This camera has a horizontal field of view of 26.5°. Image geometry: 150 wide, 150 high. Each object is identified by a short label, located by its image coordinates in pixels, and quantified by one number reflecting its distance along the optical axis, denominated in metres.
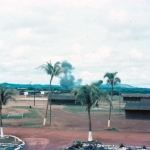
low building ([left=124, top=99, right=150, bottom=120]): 53.75
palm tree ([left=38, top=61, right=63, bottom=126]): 49.03
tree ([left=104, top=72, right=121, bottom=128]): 51.19
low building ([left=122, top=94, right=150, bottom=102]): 89.32
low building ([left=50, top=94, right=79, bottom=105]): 87.61
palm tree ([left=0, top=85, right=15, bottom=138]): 40.72
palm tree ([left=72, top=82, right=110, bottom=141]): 36.81
